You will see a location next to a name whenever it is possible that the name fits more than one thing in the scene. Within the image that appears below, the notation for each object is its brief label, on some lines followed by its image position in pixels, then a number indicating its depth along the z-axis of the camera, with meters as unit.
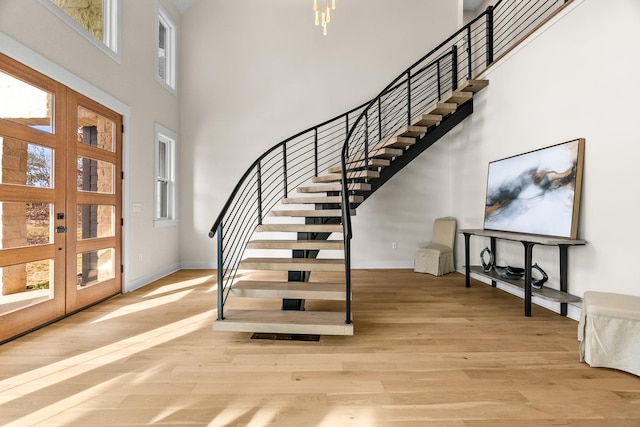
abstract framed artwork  3.06
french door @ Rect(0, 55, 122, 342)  2.63
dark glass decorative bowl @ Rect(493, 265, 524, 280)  3.60
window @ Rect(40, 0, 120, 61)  3.18
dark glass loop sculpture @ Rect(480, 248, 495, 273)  3.91
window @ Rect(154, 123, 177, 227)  5.45
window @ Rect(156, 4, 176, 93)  5.49
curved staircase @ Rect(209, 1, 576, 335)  2.71
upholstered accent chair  5.19
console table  2.93
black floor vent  2.69
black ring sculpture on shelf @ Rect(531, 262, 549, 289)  3.40
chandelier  5.64
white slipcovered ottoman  2.09
